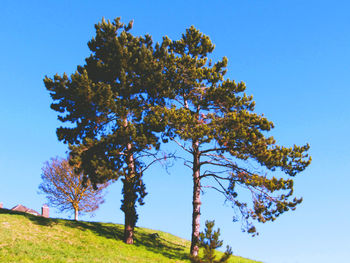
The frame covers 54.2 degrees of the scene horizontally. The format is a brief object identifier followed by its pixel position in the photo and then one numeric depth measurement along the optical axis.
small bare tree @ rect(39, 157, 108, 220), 34.59
